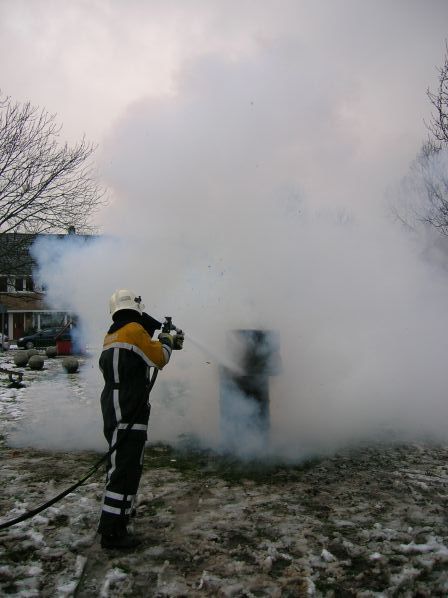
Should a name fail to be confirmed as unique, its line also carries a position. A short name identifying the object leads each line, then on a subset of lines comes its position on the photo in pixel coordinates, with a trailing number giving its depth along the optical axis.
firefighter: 3.16
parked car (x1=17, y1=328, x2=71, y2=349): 23.23
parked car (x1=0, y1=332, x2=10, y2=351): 21.02
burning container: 5.18
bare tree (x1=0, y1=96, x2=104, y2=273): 12.41
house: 13.63
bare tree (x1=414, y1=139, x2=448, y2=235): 9.65
